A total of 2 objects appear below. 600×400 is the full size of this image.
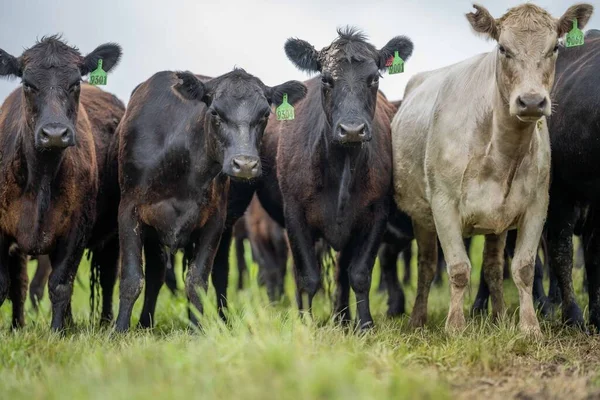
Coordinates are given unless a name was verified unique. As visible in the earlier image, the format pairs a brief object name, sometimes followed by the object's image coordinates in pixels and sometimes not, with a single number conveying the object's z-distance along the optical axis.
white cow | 13.91
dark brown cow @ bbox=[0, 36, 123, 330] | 15.11
